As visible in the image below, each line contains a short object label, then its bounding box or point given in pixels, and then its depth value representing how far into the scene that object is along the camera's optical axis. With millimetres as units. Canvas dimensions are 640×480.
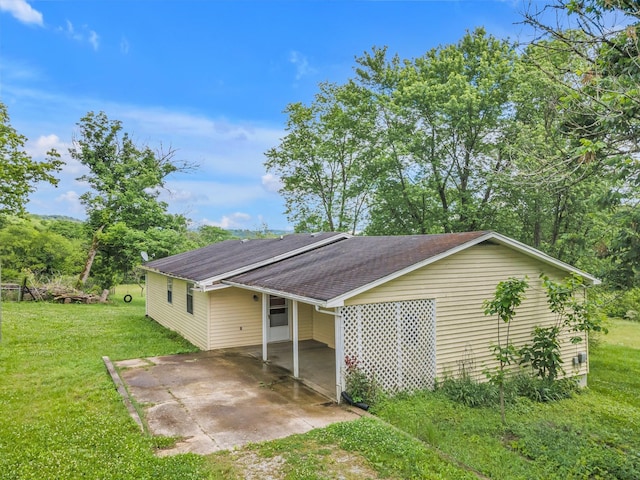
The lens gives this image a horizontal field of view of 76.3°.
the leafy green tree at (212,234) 39844
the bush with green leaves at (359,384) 7238
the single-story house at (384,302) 7715
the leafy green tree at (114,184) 26703
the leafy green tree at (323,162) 26984
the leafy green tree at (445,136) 18828
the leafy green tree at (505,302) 6945
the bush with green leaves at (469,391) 7676
